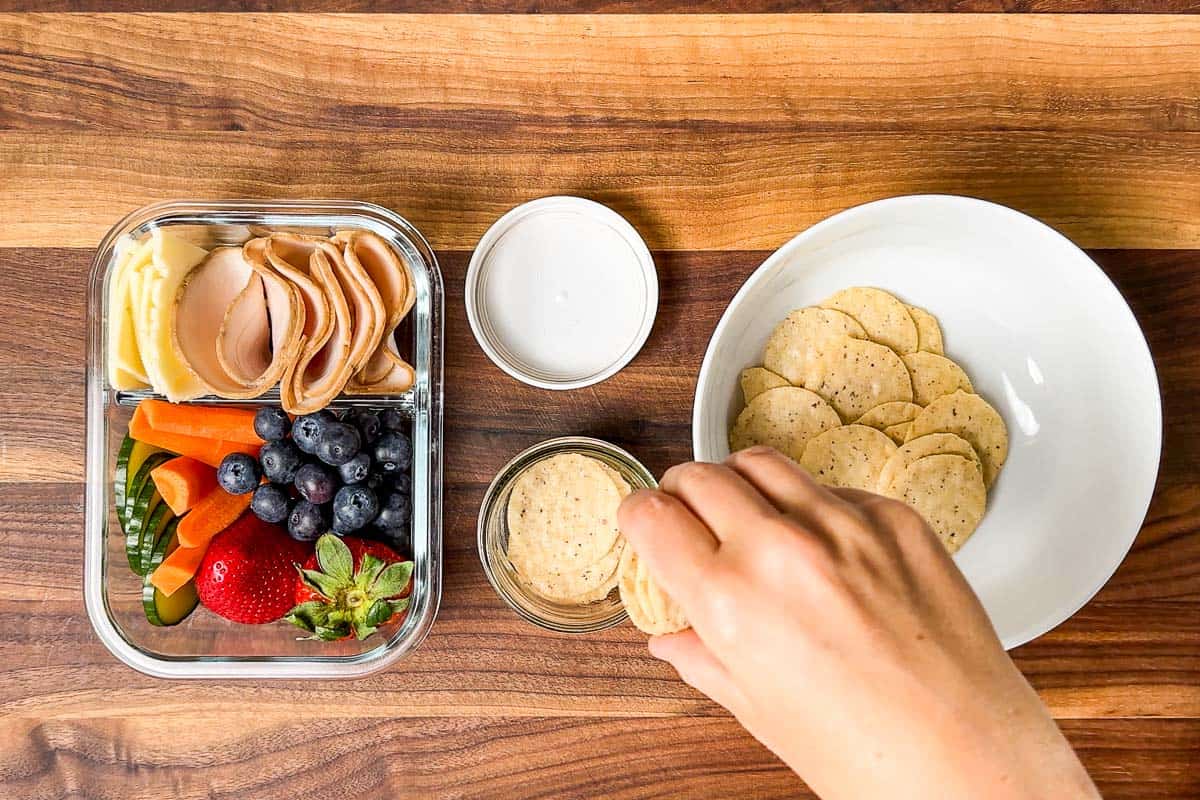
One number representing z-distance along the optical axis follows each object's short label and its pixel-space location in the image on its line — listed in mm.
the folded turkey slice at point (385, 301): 684
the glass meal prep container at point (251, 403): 688
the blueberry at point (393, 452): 689
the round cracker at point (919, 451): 686
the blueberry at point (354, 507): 676
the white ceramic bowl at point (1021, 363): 685
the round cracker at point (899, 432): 698
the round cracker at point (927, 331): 710
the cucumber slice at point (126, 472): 686
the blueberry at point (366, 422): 687
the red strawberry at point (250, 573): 674
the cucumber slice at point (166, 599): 686
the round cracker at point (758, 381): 700
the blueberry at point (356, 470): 677
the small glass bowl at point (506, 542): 699
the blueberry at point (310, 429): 672
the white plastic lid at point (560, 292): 717
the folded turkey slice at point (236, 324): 670
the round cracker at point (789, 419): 693
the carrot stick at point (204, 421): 683
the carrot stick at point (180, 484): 681
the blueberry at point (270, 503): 678
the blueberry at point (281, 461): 676
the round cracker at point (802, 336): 703
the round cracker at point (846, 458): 687
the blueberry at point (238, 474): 678
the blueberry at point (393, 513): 690
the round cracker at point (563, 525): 700
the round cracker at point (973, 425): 698
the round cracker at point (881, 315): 706
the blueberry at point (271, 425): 679
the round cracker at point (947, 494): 684
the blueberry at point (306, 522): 679
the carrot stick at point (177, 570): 680
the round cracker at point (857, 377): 697
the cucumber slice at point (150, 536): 684
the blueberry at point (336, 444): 670
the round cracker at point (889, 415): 697
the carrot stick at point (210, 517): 680
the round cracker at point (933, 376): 706
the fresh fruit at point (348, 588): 673
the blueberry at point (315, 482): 673
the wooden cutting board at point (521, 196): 718
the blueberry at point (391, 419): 696
